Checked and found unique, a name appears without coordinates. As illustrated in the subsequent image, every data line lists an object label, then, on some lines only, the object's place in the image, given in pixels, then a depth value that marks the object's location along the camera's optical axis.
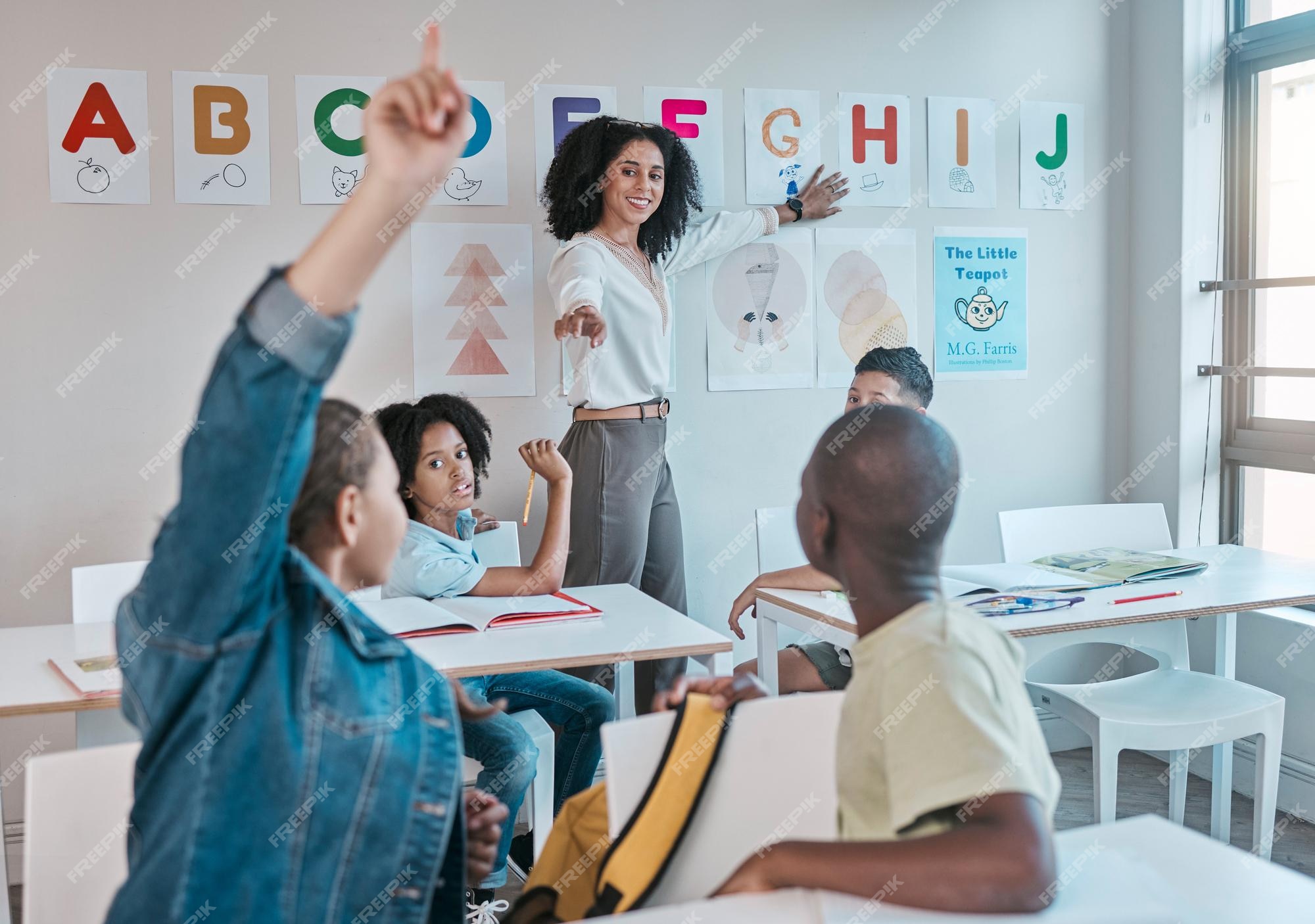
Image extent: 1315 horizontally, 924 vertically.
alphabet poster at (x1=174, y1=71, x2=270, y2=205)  3.10
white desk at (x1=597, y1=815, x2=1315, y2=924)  0.92
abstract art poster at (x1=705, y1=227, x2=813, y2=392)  3.57
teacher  3.19
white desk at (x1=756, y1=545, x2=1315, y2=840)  2.38
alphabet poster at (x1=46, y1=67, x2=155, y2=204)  3.01
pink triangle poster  3.29
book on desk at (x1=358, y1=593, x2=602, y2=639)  2.31
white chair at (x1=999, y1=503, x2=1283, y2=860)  2.56
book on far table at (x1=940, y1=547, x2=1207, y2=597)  2.69
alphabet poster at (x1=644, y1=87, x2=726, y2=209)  3.46
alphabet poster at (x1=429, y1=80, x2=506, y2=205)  3.29
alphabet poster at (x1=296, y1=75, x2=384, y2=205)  3.18
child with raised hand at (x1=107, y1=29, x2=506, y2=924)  0.85
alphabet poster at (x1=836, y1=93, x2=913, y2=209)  3.66
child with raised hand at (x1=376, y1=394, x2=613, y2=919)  2.61
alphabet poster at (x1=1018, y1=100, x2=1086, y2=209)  3.85
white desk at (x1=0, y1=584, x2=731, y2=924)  2.01
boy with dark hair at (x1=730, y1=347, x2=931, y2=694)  2.75
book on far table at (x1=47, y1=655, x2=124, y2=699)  1.97
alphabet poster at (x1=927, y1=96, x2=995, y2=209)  3.74
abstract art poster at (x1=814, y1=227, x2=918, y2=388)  3.67
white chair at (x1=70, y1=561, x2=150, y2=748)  2.58
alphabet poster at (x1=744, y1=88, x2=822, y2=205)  3.55
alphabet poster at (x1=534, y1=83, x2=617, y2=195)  3.35
